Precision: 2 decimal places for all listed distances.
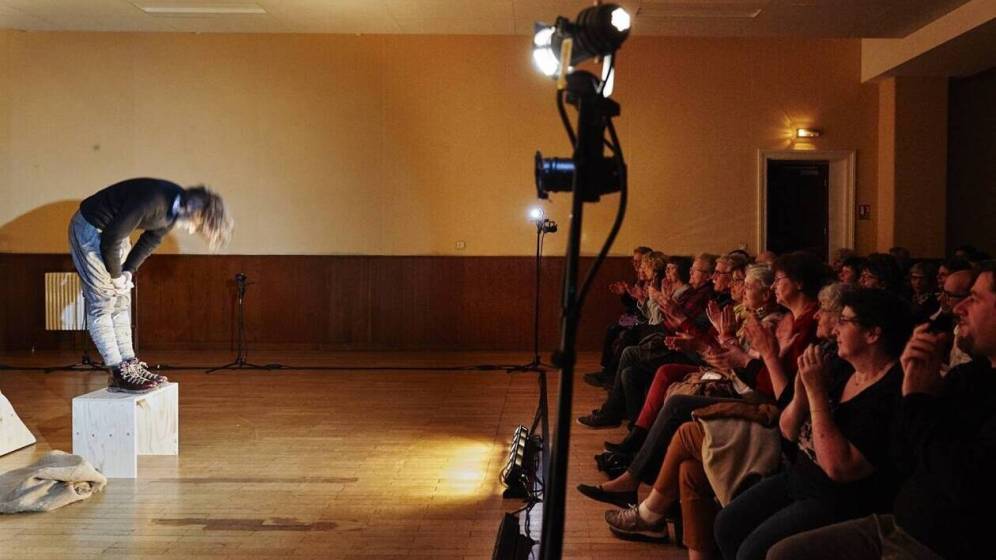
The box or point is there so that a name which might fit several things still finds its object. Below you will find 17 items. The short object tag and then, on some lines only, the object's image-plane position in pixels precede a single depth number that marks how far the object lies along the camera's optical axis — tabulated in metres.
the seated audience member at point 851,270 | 4.71
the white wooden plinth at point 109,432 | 3.89
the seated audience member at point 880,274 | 4.42
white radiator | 8.34
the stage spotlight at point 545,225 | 6.50
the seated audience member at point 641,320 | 5.62
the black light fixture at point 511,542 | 2.44
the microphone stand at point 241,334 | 7.43
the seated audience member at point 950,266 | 3.92
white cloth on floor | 3.38
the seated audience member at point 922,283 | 4.42
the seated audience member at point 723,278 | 4.58
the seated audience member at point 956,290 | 2.92
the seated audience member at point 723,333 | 3.25
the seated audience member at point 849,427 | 1.99
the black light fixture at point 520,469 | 3.52
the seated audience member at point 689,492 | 2.44
